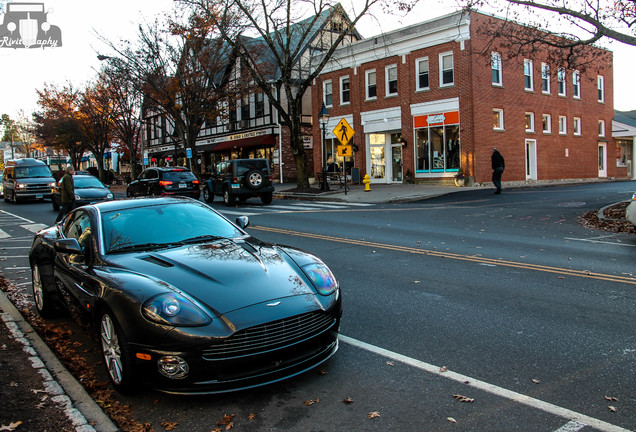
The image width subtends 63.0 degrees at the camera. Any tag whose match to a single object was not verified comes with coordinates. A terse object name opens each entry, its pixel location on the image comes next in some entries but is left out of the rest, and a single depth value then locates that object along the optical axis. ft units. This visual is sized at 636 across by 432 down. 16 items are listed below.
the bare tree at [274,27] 82.74
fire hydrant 85.51
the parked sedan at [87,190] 60.85
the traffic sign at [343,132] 77.66
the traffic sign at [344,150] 77.14
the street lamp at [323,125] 83.71
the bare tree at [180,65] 98.58
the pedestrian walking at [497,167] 72.90
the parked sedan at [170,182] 71.26
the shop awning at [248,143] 130.00
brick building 88.69
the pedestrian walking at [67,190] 48.22
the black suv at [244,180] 69.46
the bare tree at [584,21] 43.75
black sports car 11.46
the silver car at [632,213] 35.04
